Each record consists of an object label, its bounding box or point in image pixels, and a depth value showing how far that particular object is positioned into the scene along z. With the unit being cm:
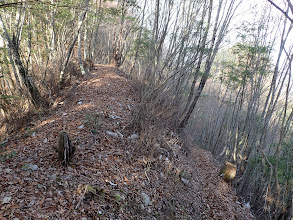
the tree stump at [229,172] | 623
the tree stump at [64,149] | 280
